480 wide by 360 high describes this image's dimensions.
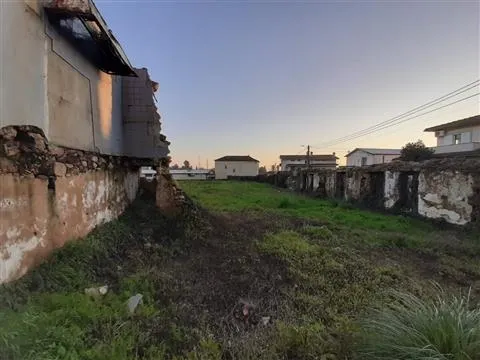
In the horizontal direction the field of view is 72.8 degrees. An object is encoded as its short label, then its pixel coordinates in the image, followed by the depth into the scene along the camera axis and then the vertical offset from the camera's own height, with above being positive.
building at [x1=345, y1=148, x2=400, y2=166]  40.47 +2.18
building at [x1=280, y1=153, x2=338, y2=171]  56.34 +2.18
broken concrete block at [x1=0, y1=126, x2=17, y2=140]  3.22 +0.36
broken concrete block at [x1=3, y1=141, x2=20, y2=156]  3.30 +0.20
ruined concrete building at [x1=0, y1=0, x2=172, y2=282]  3.35 +0.58
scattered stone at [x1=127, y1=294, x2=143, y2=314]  3.63 -1.53
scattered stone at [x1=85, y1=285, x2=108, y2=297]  3.80 -1.47
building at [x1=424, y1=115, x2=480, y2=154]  23.91 +3.22
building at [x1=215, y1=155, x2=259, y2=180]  56.41 +0.66
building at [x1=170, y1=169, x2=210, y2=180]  58.20 -0.75
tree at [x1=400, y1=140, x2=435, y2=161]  25.72 +1.73
